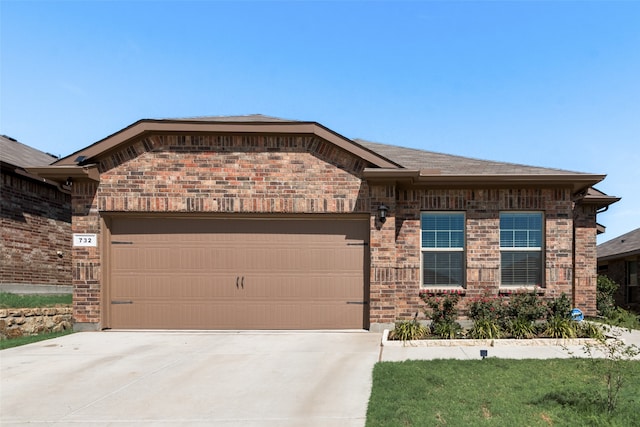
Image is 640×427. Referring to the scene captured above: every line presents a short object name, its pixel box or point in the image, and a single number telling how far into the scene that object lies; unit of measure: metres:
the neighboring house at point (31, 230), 12.55
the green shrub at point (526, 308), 9.13
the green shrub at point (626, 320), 5.48
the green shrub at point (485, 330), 8.77
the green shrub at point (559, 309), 9.59
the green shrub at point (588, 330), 8.70
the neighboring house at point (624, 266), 16.63
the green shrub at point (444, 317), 8.83
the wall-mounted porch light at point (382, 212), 10.02
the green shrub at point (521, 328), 8.83
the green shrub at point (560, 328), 8.79
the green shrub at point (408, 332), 8.61
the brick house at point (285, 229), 10.18
